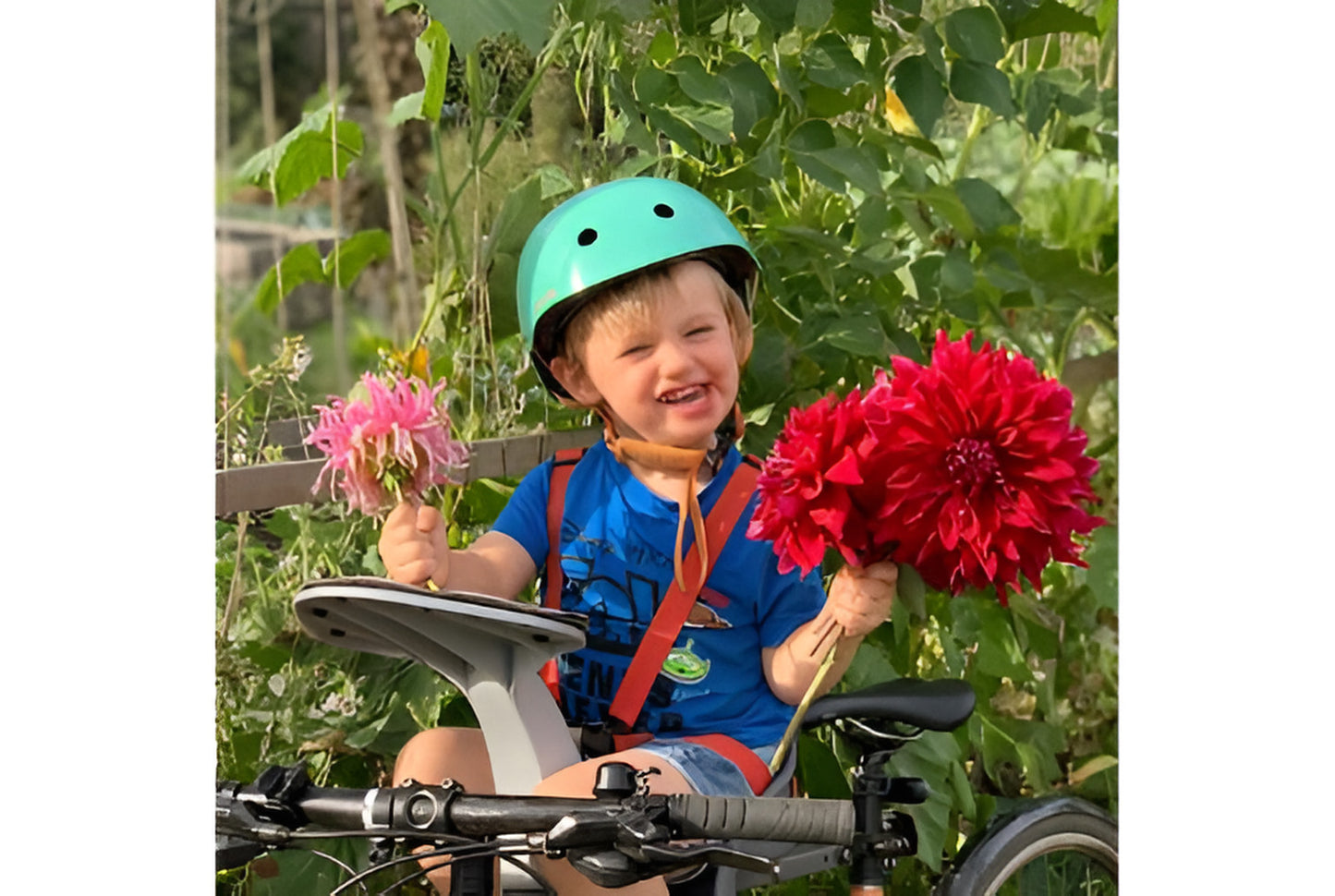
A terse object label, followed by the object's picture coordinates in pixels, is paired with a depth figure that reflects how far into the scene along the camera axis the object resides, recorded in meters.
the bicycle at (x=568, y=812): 1.51
